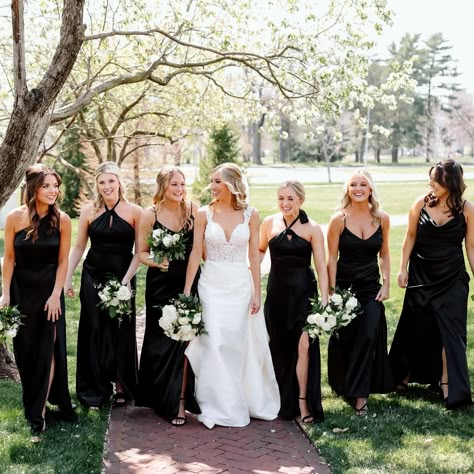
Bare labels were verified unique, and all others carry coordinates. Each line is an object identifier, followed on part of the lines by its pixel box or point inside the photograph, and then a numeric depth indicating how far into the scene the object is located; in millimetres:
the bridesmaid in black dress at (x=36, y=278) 6113
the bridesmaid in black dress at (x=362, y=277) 6770
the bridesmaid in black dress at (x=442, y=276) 6680
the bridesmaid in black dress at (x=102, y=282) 6766
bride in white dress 6520
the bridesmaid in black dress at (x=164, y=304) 6562
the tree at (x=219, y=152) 26281
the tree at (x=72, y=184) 27562
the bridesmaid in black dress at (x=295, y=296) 6629
